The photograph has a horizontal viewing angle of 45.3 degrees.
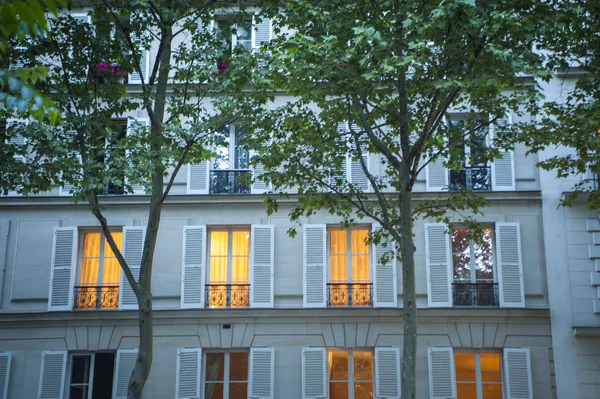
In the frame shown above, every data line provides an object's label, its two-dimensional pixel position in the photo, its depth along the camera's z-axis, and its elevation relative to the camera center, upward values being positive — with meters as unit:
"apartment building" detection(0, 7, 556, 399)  17.08 +0.67
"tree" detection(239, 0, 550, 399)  11.95 +4.38
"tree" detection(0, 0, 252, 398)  12.41 +3.79
